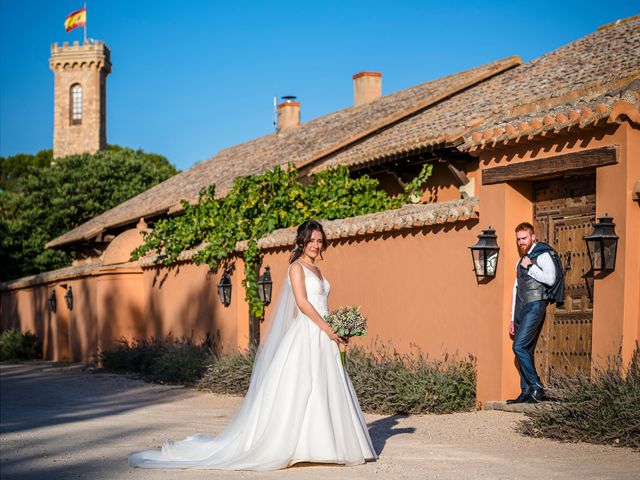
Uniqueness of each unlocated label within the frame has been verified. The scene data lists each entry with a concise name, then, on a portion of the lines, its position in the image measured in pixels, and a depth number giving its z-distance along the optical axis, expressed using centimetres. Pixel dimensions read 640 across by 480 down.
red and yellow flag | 6744
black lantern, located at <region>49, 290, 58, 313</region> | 2680
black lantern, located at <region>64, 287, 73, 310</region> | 2464
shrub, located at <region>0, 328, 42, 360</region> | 2822
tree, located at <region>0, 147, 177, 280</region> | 4103
